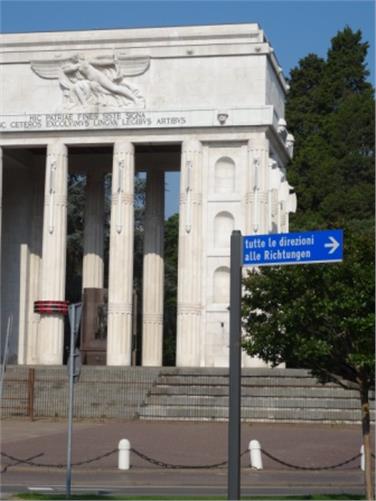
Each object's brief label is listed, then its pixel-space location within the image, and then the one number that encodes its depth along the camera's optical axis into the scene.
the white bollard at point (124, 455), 27.03
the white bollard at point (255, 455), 27.41
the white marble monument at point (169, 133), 55.44
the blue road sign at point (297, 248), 15.04
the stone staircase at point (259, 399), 41.75
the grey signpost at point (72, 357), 20.39
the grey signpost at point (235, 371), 14.52
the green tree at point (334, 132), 78.69
